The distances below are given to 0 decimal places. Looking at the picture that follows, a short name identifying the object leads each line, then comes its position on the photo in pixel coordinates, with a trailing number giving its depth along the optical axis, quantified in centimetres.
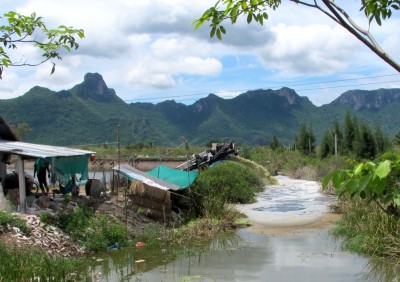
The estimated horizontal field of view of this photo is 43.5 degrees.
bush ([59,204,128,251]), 1188
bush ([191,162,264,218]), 1525
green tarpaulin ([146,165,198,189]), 1638
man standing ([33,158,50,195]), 1385
